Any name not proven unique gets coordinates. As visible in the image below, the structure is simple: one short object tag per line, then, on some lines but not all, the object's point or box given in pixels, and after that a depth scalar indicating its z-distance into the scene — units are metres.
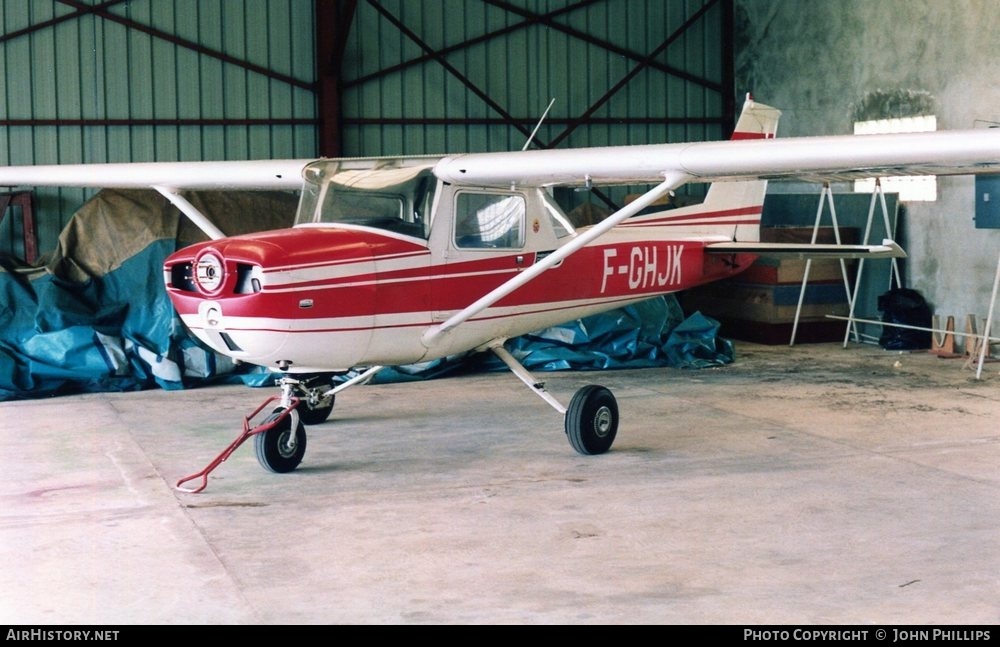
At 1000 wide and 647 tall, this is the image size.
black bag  12.50
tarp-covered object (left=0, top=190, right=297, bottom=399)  10.30
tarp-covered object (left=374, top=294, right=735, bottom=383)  11.38
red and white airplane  6.39
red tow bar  6.62
